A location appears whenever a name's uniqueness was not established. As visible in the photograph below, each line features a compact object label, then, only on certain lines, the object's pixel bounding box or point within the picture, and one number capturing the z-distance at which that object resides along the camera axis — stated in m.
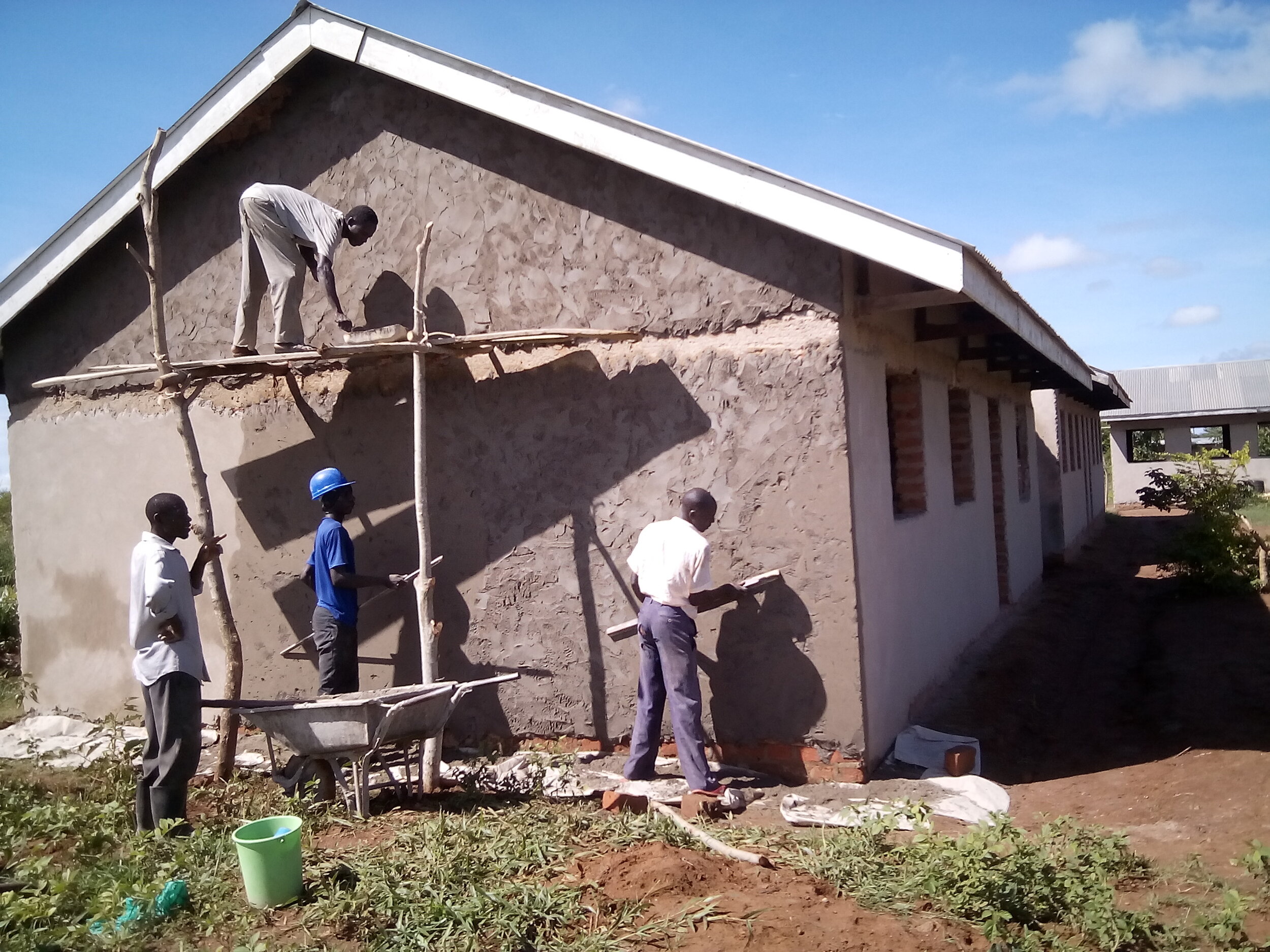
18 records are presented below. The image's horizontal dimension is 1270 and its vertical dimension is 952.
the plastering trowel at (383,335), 6.05
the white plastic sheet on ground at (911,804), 4.93
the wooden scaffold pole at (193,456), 5.92
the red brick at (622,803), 5.11
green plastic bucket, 3.98
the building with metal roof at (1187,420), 30.38
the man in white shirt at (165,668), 4.86
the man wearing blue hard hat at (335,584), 5.93
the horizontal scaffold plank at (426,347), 5.86
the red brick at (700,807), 5.07
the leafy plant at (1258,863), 4.28
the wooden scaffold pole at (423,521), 5.86
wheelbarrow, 4.85
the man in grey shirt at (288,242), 6.33
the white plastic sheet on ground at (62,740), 6.44
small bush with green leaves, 12.67
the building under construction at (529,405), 5.64
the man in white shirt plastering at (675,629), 5.37
